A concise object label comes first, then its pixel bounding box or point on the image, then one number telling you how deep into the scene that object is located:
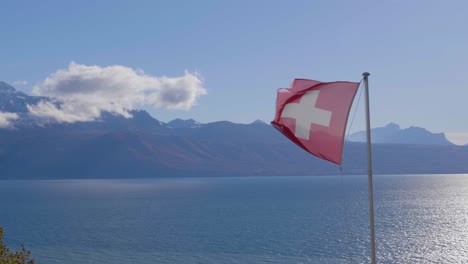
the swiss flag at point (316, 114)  17.30
